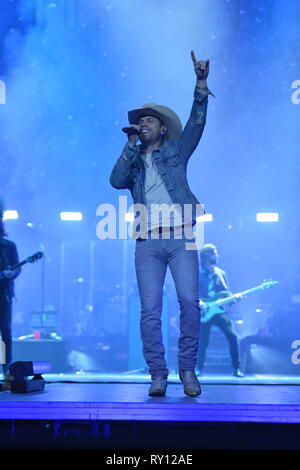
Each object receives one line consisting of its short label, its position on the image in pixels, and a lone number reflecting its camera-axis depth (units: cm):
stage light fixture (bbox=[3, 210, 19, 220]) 1333
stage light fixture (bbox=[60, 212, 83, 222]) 1396
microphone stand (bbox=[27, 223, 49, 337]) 1136
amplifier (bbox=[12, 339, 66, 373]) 986
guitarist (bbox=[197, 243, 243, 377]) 854
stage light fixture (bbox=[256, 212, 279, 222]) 1284
